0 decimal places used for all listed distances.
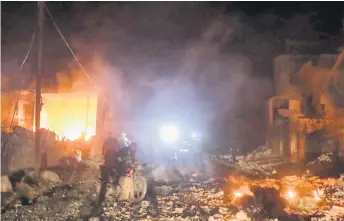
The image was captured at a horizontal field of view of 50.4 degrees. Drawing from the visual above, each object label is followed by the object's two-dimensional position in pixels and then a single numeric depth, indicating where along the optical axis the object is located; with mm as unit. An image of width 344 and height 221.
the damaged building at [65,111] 18891
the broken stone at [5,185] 8953
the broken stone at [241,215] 7558
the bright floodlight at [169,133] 26288
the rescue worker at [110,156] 11275
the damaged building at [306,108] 17047
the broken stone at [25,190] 9227
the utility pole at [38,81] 11008
